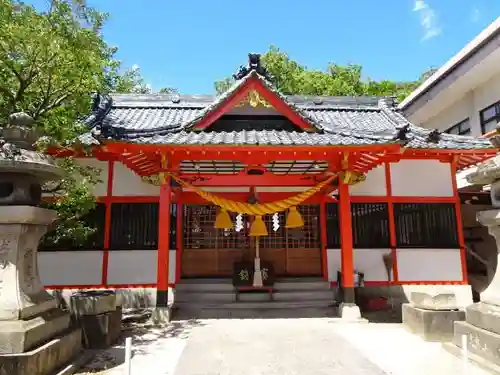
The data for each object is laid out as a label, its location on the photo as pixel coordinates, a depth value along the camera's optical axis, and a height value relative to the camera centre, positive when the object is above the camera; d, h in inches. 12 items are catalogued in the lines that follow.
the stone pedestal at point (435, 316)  280.1 -60.6
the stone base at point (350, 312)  355.3 -71.1
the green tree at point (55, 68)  226.1 +118.8
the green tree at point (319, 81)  1171.9 +546.0
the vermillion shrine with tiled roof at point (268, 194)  351.9 +57.9
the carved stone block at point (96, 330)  261.7 -63.7
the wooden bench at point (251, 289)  418.3 -56.1
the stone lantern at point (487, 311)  207.5 -44.7
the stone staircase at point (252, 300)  384.8 -67.7
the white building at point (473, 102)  461.1 +208.1
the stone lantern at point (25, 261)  187.6 -9.7
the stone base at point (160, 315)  347.6 -70.6
